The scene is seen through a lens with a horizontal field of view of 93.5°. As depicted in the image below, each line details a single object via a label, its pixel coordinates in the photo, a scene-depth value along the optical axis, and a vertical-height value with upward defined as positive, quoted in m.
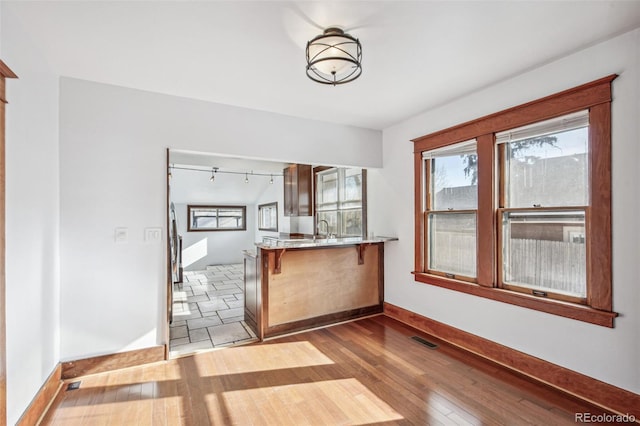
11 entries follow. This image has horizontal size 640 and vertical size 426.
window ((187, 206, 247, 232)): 8.36 -0.12
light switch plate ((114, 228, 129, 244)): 2.74 -0.19
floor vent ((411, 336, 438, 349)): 3.19 -1.41
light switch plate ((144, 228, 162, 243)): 2.85 -0.20
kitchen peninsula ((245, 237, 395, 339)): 3.48 -0.88
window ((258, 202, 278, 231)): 7.96 -0.09
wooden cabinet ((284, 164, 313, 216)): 5.78 +0.46
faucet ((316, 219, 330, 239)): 5.55 -0.29
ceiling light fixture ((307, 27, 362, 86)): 1.90 +1.06
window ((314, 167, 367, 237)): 4.79 +0.22
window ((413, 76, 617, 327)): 2.19 +0.07
